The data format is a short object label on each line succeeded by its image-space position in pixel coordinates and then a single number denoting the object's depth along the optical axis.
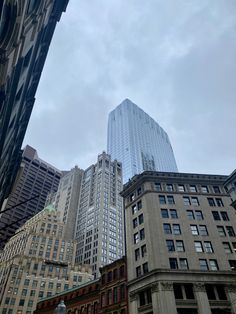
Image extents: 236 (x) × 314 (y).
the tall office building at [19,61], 15.88
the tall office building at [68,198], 159.00
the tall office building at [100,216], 135.12
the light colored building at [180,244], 37.97
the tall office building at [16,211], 178.14
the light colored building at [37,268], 94.44
